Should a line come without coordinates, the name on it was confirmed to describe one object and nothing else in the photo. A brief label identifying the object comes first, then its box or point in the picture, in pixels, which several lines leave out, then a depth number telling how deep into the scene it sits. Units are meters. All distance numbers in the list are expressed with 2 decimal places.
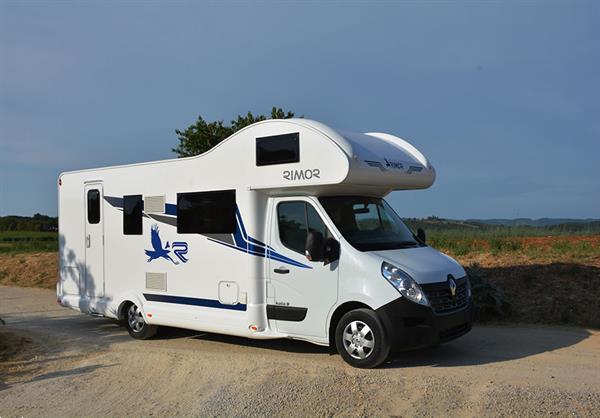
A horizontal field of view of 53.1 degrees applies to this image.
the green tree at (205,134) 17.30
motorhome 7.10
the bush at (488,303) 10.46
